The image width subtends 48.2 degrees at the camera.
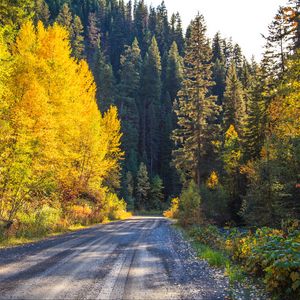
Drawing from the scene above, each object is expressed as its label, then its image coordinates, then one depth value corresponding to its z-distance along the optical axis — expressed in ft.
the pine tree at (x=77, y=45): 218.57
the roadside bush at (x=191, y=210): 80.48
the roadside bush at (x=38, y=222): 49.76
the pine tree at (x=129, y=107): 251.80
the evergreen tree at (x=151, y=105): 283.38
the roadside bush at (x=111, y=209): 102.94
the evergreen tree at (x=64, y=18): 227.24
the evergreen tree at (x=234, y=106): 166.09
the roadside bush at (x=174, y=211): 117.15
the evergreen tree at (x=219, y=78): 294.66
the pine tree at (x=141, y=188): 224.33
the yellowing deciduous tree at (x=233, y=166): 117.50
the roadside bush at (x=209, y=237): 46.32
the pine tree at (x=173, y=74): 311.88
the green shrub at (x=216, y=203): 105.50
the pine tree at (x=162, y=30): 390.69
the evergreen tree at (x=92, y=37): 326.61
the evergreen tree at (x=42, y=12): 259.80
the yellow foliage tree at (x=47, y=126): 46.88
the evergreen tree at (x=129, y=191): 205.87
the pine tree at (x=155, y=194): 232.94
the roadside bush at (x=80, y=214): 76.84
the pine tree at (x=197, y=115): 111.24
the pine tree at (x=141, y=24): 388.25
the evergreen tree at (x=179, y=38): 389.70
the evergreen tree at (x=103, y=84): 232.73
